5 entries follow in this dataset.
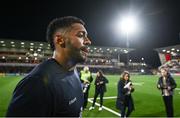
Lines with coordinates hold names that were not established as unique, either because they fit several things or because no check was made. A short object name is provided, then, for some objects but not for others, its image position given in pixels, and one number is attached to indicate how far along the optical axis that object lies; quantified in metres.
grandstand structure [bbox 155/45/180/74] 35.11
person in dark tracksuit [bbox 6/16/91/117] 0.90
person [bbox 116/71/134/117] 5.36
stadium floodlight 19.96
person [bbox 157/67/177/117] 5.24
